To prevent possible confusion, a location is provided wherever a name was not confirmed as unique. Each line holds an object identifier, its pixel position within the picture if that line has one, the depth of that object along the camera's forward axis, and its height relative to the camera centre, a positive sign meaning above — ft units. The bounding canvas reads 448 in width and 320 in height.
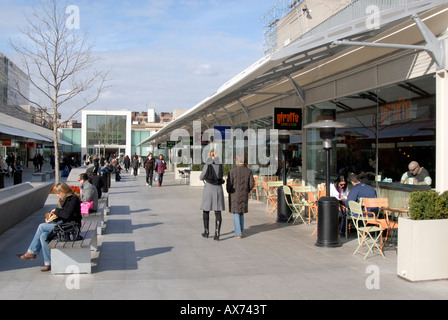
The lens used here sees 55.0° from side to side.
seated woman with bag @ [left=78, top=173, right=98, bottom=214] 28.12 -2.05
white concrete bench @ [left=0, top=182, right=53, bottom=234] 29.55 -3.19
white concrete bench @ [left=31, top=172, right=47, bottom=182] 70.64 -2.63
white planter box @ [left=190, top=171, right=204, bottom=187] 73.87 -3.33
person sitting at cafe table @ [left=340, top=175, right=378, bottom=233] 27.58 -2.08
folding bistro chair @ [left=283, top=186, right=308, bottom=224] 34.36 -3.34
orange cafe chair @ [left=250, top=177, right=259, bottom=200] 51.31 -3.53
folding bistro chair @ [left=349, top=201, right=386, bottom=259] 23.86 -3.35
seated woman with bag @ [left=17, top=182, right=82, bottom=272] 20.65 -2.79
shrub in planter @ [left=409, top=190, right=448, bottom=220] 19.31 -2.06
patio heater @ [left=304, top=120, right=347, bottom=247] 26.05 -3.18
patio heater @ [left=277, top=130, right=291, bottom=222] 35.94 -3.88
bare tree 49.55 +10.10
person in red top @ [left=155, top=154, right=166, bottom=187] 75.36 -1.25
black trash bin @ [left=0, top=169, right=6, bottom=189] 57.62 -2.56
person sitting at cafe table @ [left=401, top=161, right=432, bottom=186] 26.84 -0.96
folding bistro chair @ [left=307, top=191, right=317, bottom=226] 33.14 -3.16
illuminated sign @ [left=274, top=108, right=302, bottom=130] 41.68 +4.13
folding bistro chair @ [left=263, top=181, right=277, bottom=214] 41.75 -3.93
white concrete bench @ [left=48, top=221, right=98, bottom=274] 19.69 -4.42
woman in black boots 28.71 -2.23
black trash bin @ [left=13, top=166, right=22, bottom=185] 66.98 -2.35
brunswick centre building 23.68 +5.36
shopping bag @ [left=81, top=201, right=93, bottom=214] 27.72 -2.98
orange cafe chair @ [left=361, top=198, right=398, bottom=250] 25.02 -2.64
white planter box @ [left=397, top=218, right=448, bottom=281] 19.01 -3.98
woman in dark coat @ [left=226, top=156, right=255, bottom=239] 28.89 -1.99
